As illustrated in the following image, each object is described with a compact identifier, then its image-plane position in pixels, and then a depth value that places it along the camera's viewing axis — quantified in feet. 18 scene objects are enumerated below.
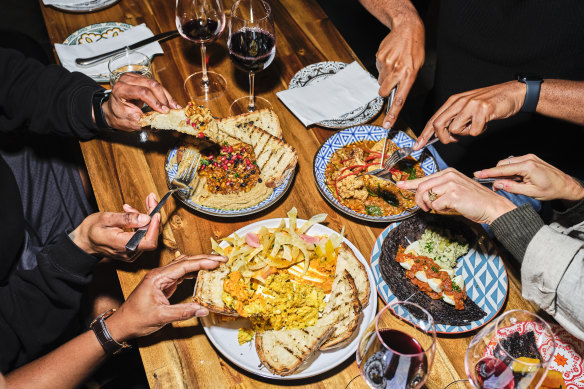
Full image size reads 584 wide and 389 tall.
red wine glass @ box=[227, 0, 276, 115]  6.77
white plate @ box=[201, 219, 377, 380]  4.87
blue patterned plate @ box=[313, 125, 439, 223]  6.31
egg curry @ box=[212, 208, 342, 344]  5.10
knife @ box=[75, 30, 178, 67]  8.12
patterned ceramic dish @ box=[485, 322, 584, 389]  4.97
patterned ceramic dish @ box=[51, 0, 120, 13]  9.07
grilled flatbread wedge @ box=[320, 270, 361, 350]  5.02
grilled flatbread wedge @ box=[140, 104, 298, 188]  6.56
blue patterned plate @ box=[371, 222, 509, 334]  5.40
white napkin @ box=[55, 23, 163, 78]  8.11
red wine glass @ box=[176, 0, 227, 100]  7.56
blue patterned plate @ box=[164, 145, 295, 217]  6.13
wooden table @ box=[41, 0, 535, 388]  5.14
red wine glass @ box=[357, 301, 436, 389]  3.99
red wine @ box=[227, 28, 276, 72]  6.82
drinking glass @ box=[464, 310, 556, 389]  4.12
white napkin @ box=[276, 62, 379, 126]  7.72
